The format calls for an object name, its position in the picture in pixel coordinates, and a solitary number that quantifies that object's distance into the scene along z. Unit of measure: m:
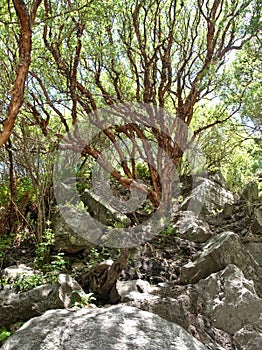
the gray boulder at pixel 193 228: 6.52
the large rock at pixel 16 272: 4.76
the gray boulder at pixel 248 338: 3.51
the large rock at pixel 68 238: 5.97
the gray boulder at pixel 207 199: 7.69
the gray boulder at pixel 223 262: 4.64
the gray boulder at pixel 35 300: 3.87
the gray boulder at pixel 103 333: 2.56
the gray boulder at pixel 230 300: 3.81
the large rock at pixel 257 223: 6.20
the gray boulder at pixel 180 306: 3.62
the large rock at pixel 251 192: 7.68
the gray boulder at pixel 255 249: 5.37
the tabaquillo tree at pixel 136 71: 6.19
